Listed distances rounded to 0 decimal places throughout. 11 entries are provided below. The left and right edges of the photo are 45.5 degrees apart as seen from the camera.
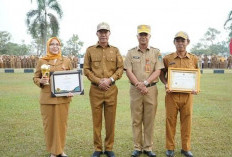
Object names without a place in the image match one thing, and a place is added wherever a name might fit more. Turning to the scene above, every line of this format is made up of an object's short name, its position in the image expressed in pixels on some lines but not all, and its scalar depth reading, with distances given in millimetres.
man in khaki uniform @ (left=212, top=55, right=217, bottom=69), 32344
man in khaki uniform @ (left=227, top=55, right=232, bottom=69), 31575
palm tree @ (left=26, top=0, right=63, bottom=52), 27219
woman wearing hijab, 3932
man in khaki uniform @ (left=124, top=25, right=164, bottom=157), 4117
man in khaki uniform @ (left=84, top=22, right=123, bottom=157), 4062
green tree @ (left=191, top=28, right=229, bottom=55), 72844
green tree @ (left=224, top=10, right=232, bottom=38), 26312
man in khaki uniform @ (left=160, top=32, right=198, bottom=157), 4195
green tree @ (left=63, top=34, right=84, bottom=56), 52631
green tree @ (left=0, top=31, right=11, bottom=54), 62234
